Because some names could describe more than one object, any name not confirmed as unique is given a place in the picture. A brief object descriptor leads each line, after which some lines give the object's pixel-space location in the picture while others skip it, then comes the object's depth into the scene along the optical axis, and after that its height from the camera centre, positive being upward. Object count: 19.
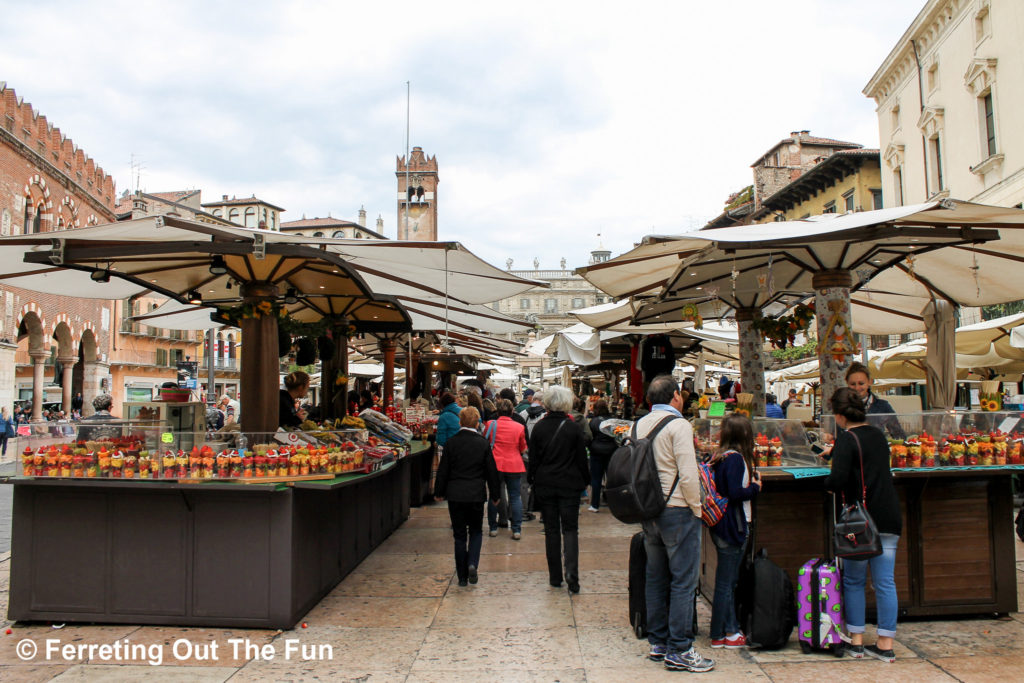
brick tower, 76.50 +21.36
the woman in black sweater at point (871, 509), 4.30 -0.70
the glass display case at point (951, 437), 4.96 -0.33
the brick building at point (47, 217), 23.62 +6.66
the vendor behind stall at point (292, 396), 7.43 +0.00
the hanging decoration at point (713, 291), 7.65 +1.10
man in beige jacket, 4.21 -0.83
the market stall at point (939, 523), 4.96 -0.92
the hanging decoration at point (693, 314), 8.78 +0.97
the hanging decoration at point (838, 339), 6.56 +0.48
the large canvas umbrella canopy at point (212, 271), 5.27 +1.14
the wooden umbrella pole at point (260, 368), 6.46 +0.25
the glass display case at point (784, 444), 5.15 -0.38
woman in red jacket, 7.61 -0.52
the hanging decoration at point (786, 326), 8.08 +0.77
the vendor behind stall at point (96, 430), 5.33 -0.25
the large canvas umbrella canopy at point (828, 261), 5.21 +1.24
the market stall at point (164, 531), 4.95 -0.95
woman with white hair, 5.84 -0.67
